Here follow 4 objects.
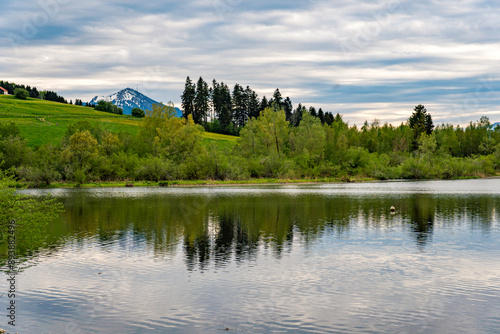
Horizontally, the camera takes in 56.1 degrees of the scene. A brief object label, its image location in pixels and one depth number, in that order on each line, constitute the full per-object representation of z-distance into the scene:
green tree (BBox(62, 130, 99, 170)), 118.62
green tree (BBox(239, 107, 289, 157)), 151.38
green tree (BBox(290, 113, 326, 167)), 150.40
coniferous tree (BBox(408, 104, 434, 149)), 195.04
